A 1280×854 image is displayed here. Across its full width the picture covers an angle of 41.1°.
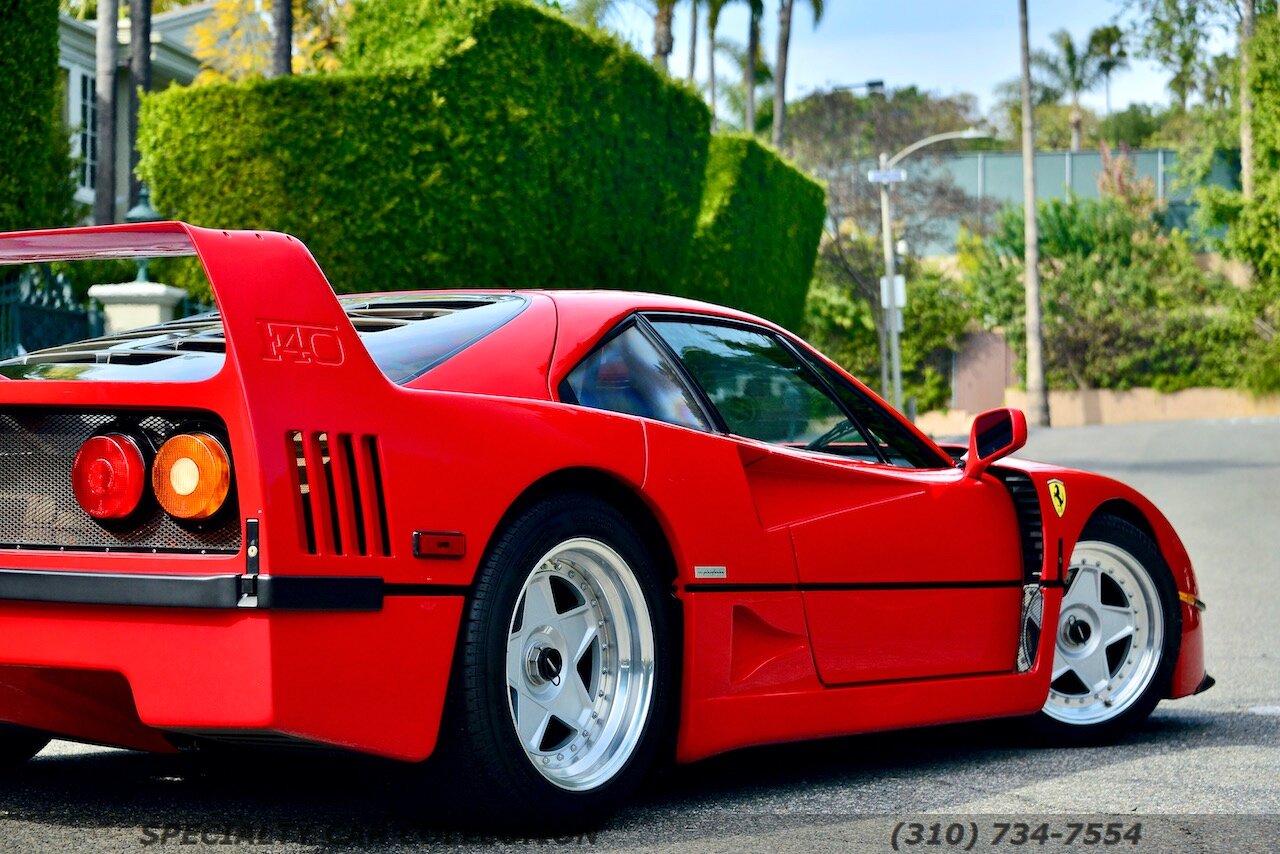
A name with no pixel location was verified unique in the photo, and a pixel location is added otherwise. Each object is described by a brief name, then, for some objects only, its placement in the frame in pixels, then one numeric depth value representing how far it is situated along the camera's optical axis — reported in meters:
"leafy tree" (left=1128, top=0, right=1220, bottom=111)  54.56
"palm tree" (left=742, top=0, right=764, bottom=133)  55.00
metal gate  14.42
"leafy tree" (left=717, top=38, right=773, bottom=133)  59.12
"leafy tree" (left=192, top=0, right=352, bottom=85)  30.34
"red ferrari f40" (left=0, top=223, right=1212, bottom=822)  3.42
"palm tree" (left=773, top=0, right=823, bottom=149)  48.50
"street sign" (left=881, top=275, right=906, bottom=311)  33.69
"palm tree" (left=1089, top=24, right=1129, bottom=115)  71.44
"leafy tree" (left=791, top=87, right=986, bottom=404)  50.38
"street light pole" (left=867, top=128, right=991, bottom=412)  31.64
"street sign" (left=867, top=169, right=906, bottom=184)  31.38
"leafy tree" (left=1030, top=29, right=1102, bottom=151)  73.38
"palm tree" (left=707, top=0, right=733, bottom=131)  52.03
